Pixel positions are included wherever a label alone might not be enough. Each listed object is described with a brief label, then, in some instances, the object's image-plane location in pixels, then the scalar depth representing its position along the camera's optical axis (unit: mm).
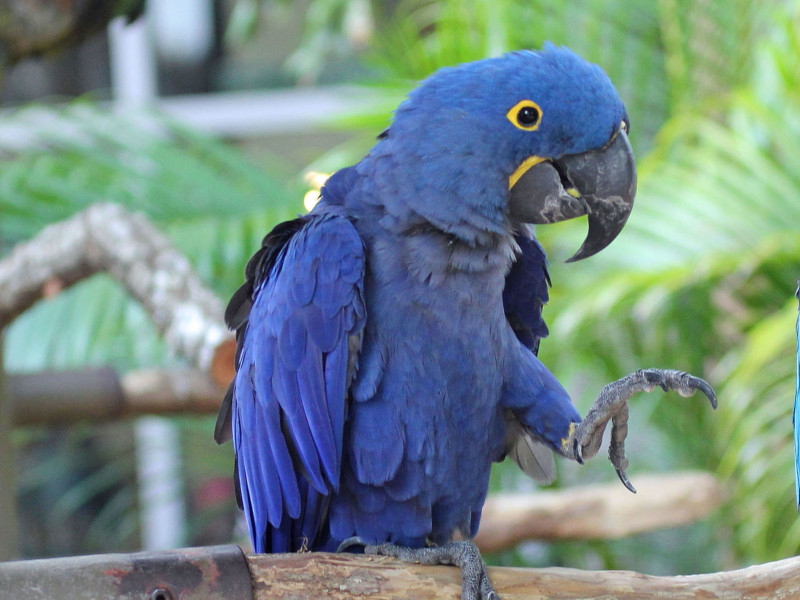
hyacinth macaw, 3398
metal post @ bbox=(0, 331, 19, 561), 3675
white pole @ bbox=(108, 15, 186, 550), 5604
